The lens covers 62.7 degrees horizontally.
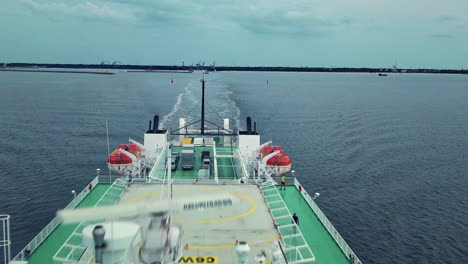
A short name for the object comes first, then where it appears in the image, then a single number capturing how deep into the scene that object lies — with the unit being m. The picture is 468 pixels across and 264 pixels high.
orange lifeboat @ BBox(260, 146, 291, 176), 37.38
